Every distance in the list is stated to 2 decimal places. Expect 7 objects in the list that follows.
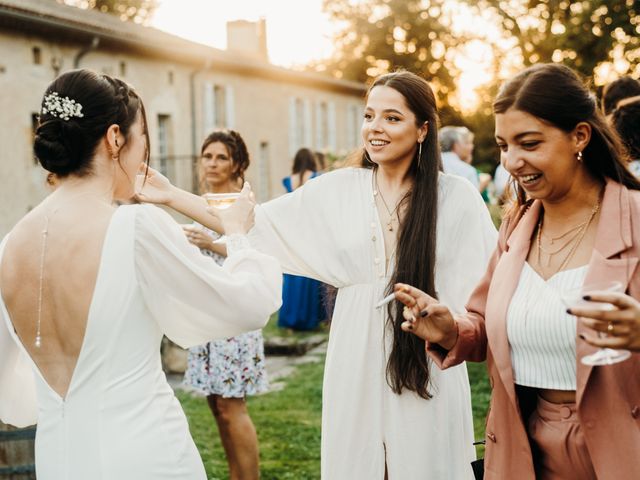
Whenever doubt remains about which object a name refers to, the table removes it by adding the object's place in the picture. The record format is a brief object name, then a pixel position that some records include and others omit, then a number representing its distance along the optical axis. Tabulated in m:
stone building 19.28
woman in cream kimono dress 3.93
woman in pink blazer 2.62
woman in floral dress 5.43
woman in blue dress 11.87
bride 2.67
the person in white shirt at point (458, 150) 9.88
